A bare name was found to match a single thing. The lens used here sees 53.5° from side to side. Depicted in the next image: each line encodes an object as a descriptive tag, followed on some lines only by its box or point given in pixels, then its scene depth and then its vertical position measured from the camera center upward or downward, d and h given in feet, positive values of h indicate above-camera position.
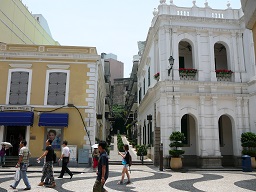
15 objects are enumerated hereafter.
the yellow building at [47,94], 56.75 +9.34
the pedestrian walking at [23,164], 28.84 -3.27
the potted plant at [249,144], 54.44 -1.34
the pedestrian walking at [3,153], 52.85 -3.77
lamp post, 54.65 +16.13
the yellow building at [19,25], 74.23 +36.84
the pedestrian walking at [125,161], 33.99 -3.33
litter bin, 50.52 -5.00
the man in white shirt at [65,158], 38.09 -3.35
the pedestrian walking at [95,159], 48.42 -4.36
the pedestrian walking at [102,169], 18.23 -2.46
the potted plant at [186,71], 60.54 +15.57
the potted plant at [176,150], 52.13 -2.72
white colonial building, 58.13 +12.09
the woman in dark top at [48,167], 31.69 -3.95
